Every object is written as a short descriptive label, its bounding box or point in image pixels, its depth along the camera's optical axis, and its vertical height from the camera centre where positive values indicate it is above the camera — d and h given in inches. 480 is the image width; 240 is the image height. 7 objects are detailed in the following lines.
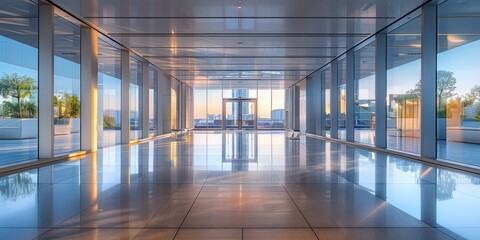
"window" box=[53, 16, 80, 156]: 446.0 +39.7
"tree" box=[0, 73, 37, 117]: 349.4 +33.4
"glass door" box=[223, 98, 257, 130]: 1387.8 +18.0
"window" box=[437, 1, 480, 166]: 397.0 +52.9
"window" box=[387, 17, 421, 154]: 495.5 +42.7
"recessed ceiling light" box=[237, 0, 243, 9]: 359.7 +126.9
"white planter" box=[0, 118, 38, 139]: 352.2 -11.9
